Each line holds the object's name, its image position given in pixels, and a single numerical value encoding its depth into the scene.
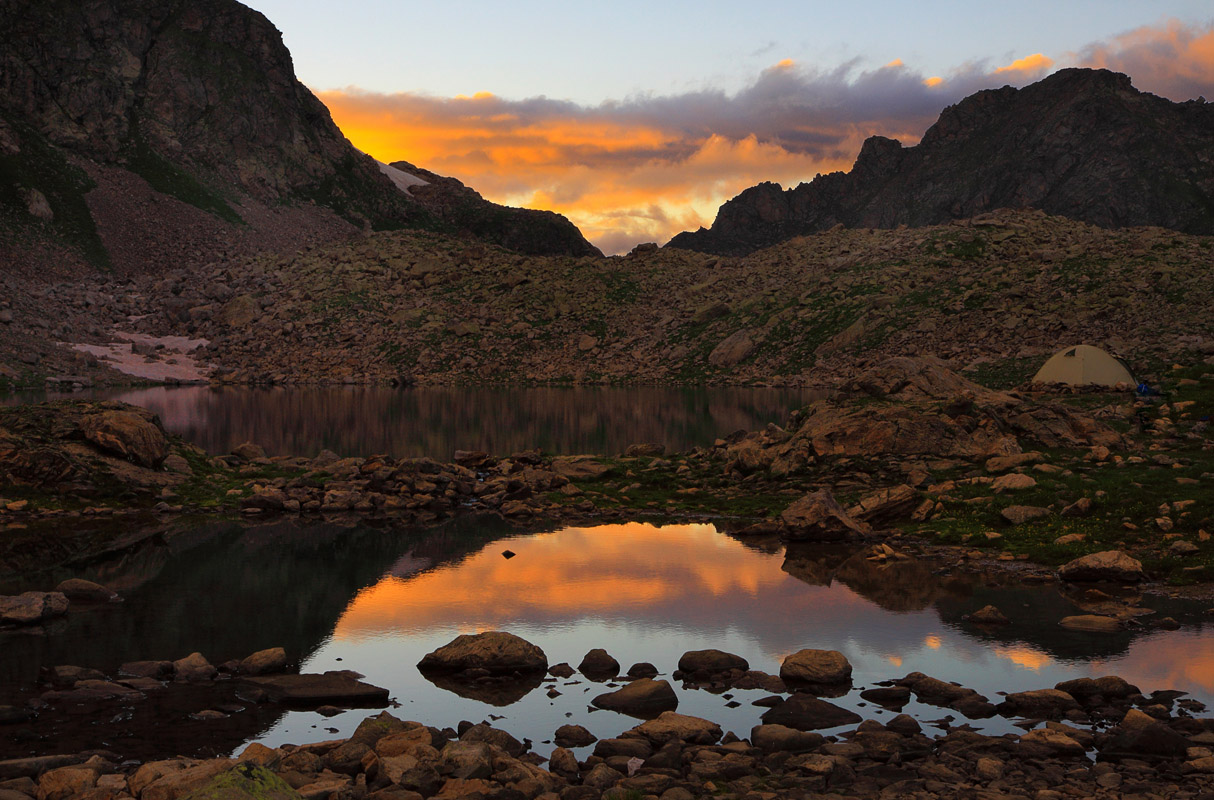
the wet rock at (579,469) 40.00
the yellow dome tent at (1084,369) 64.06
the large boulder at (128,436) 35.12
